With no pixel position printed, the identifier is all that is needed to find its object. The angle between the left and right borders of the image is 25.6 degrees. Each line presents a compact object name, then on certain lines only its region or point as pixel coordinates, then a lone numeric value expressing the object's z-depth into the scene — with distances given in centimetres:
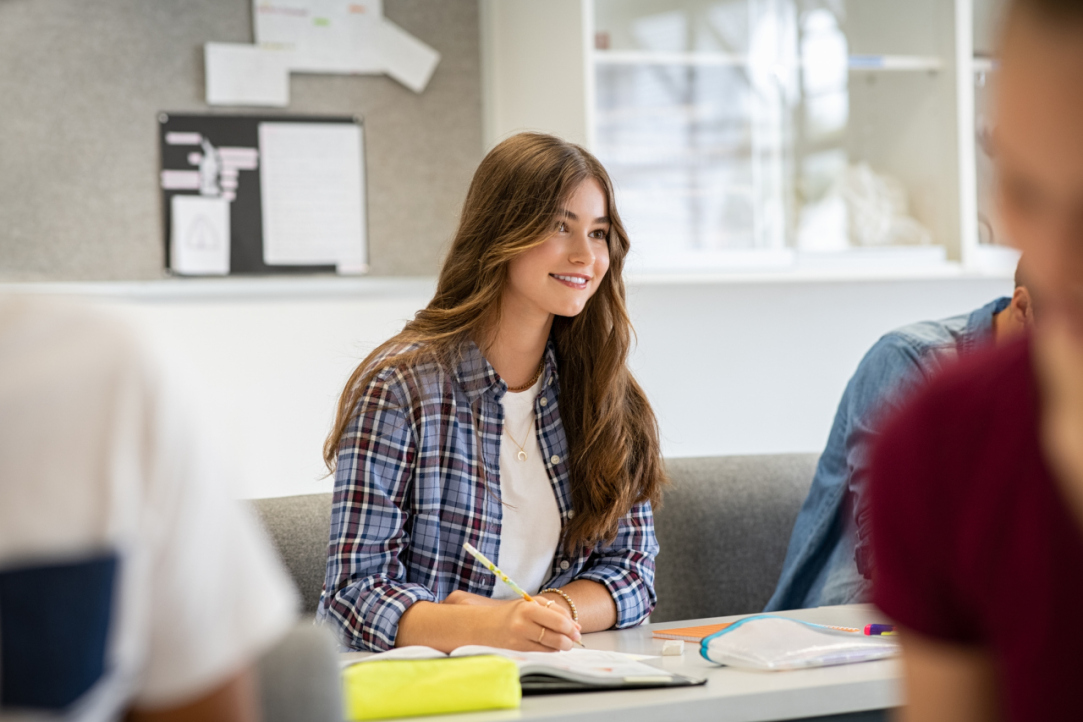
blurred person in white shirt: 154
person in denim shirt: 377
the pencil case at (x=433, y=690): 307
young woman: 357
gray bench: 417
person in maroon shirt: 134
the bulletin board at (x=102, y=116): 421
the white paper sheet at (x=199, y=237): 428
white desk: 309
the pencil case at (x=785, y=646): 325
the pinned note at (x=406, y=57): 443
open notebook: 315
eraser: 332
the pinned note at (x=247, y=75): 431
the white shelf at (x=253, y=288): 426
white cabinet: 439
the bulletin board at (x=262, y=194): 429
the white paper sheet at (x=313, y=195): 434
